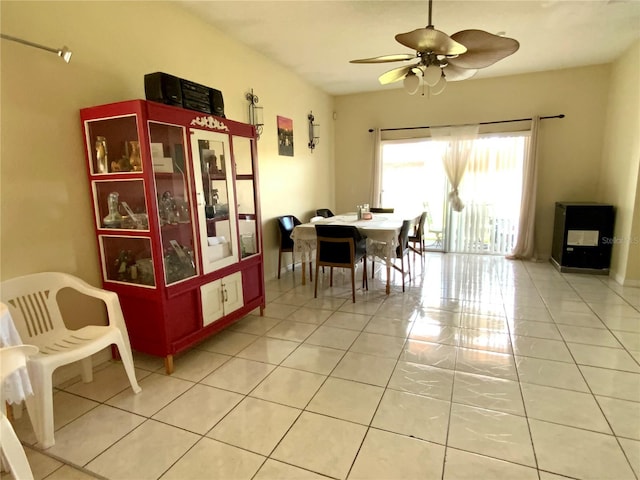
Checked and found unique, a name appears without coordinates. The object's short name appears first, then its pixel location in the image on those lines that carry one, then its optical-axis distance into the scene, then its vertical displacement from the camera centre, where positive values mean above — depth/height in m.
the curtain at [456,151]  5.43 +0.46
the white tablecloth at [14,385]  1.31 -0.71
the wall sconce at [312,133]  5.41 +0.78
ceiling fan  2.31 +0.92
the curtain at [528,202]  5.11 -0.33
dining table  3.73 -0.56
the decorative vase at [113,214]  2.38 -0.17
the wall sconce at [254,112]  3.98 +0.83
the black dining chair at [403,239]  3.89 -0.63
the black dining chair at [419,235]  4.88 -0.72
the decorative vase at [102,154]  2.33 +0.23
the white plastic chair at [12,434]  1.28 -0.87
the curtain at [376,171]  5.99 +0.20
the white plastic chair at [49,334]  1.73 -0.82
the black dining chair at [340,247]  3.58 -0.65
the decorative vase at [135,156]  2.24 +0.20
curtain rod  5.04 +0.87
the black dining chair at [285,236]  4.48 -0.64
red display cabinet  2.23 -0.18
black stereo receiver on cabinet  2.36 +0.65
